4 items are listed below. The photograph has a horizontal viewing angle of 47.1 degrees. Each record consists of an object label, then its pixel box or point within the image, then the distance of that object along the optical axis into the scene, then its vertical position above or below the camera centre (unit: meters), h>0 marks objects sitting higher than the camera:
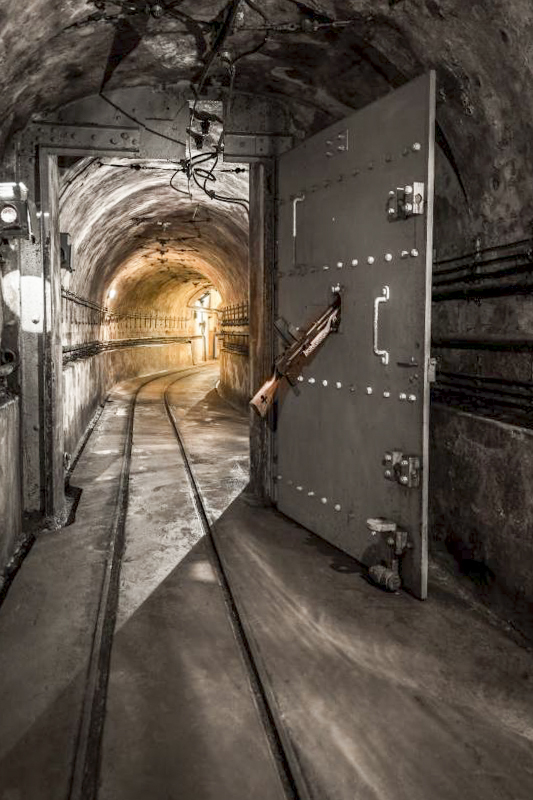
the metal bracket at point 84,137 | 5.78 +2.09
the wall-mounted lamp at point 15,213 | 4.84 +1.12
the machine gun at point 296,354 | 4.99 +0.00
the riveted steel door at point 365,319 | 4.09 +0.26
